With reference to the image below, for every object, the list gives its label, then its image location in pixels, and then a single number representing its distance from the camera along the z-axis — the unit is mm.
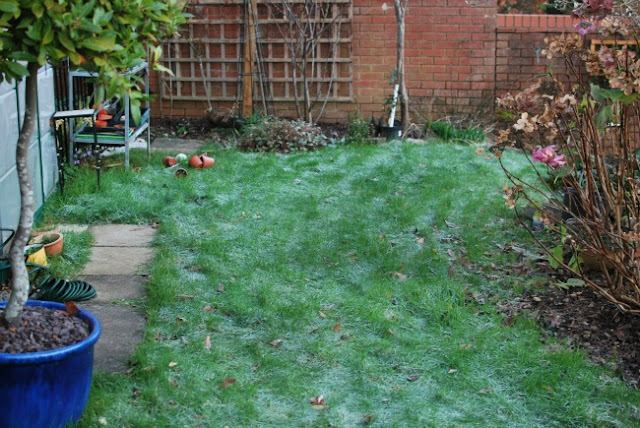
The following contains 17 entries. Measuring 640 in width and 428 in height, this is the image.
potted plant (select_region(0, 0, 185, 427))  2922
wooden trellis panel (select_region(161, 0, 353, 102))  10375
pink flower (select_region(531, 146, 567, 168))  4105
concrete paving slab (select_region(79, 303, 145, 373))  3963
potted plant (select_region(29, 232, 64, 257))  5289
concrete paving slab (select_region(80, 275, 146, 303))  4793
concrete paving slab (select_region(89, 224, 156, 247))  5816
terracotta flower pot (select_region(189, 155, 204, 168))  8000
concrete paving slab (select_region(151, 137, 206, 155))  8933
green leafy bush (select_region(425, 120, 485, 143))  9596
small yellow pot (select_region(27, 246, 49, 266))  4994
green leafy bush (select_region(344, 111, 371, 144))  9336
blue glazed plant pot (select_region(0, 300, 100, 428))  3131
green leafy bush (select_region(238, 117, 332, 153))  9070
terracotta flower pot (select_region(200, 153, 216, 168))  8031
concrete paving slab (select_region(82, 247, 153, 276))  5238
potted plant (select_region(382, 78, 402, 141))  9594
